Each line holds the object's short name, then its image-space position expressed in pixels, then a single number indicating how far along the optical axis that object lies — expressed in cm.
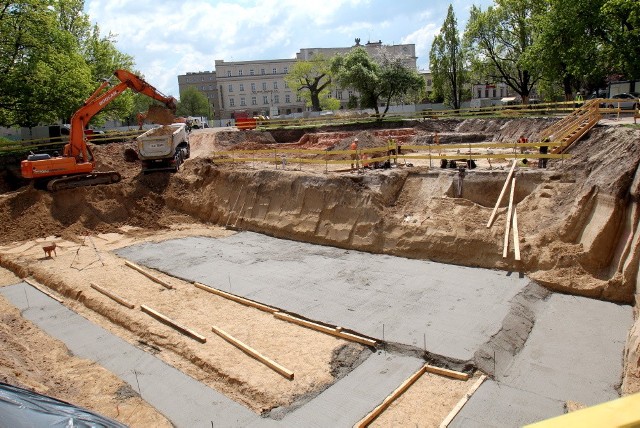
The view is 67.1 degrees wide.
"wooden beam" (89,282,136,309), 1174
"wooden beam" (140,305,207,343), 991
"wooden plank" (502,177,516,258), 1279
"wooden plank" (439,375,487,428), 690
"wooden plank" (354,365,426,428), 710
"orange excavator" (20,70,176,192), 2048
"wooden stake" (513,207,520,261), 1262
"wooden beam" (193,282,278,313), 1131
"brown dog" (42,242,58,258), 1573
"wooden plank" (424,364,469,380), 809
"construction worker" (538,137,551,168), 1612
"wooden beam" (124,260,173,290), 1329
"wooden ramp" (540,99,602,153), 1689
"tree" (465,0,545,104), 3816
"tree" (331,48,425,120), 3784
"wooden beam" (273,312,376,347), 941
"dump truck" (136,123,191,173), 2275
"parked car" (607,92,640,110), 2511
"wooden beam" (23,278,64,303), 1284
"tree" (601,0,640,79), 2442
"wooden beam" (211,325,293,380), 842
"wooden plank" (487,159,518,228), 1398
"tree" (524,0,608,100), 2745
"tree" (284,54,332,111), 5858
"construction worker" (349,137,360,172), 1796
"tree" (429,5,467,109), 4150
